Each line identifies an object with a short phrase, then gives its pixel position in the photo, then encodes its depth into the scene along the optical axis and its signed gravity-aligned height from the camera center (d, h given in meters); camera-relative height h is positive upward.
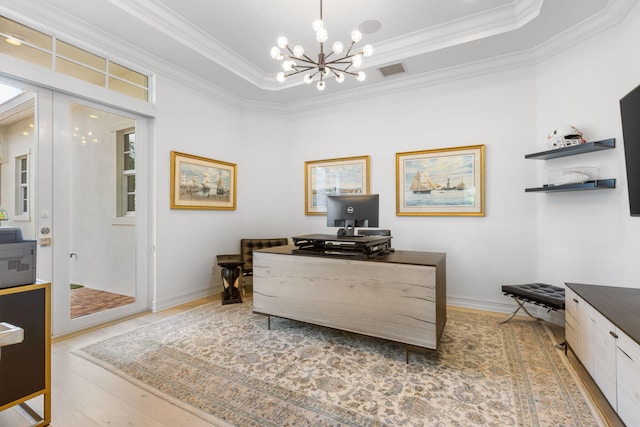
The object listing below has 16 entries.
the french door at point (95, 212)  2.93 +0.02
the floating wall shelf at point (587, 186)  2.73 +0.27
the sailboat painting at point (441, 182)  3.77 +0.43
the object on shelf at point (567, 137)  2.94 +0.78
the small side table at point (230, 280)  4.04 -0.93
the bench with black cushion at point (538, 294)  2.72 -0.81
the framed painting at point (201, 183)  3.93 +0.45
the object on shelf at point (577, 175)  2.87 +0.38
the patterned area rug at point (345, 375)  1.82 -1.25
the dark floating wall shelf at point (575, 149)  2.71 +0.63
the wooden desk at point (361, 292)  2.36 -0.72
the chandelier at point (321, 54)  2.35 +1.44
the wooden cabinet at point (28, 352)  1.63 -0.81
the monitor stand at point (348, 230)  2.93 -0.17
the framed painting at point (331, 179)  4.53 +0.56
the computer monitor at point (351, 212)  2.87 +0.01
